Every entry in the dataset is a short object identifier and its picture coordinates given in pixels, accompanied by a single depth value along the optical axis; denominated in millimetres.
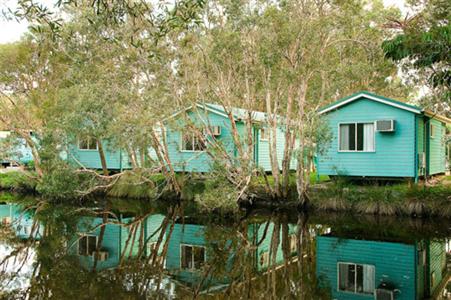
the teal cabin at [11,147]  22000
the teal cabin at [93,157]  25047
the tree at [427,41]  11016
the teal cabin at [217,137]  20859
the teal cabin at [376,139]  17016
